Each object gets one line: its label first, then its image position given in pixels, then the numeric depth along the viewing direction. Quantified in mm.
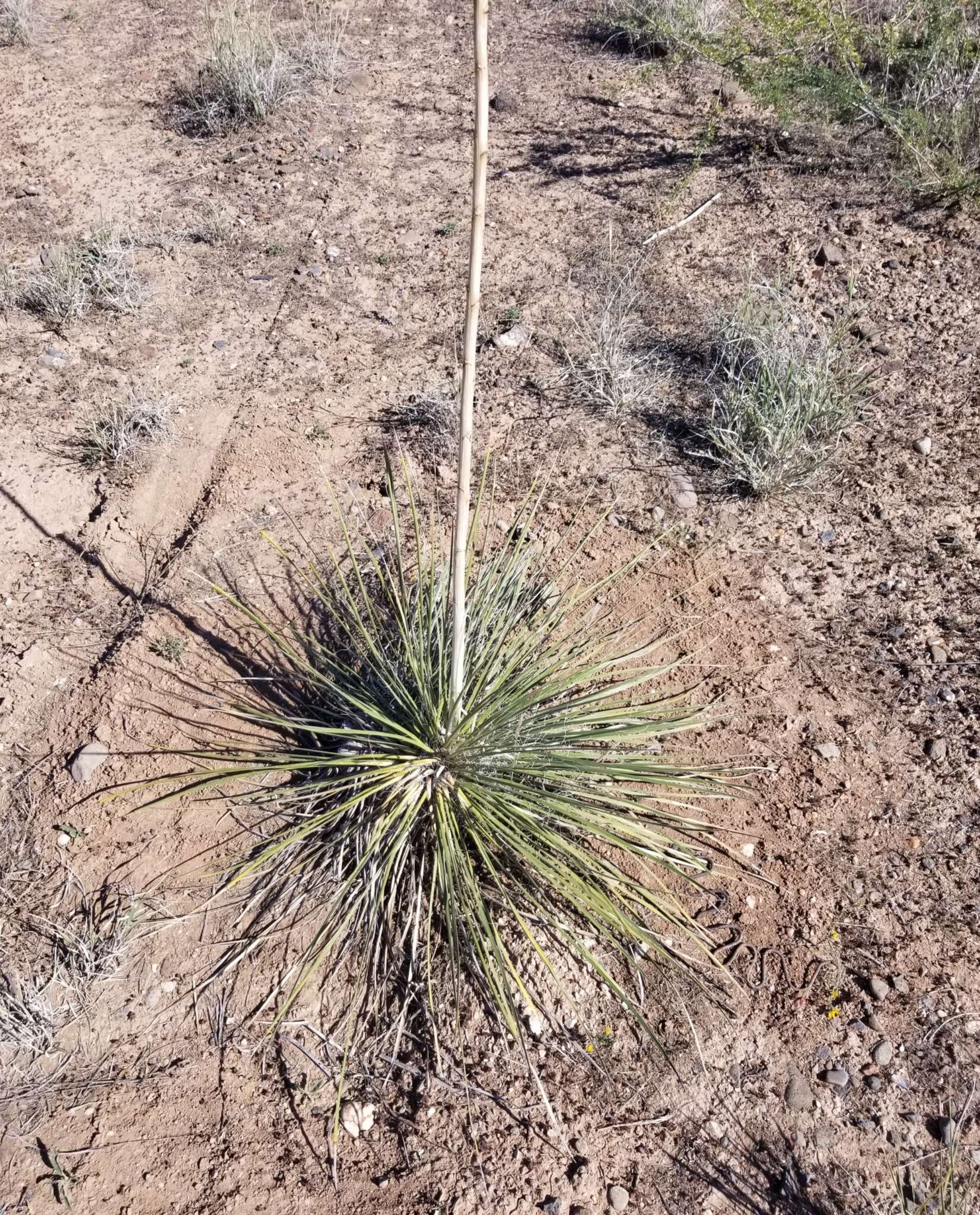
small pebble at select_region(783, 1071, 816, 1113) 2344
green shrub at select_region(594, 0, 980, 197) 5195
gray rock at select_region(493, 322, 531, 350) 4730
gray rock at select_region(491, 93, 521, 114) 6484
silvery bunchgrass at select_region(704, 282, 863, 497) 3936
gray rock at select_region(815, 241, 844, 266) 4992
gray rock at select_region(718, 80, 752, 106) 6230
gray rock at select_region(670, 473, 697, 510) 3977
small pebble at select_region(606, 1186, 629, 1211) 2199
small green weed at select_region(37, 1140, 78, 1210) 2222
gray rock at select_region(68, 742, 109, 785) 3035
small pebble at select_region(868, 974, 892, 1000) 2529
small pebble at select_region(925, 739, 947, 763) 3064
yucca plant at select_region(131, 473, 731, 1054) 2475
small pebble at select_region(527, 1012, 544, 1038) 2473
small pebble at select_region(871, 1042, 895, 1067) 2410
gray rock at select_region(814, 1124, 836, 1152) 2279
